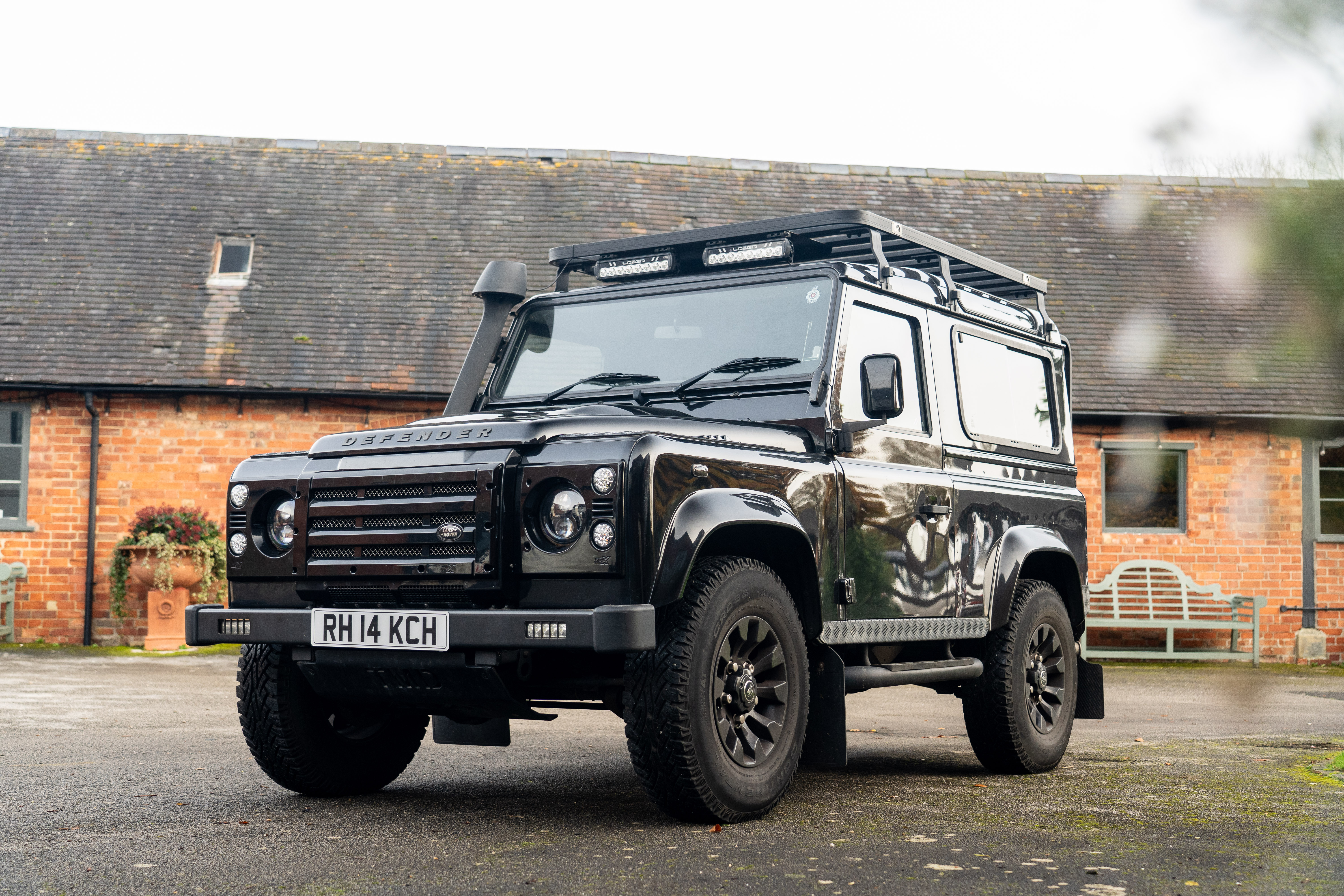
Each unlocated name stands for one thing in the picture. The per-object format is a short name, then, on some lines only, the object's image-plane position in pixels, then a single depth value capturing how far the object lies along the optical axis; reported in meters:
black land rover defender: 4.44
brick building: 16.00
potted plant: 14.74
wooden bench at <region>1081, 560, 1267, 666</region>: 16.09
